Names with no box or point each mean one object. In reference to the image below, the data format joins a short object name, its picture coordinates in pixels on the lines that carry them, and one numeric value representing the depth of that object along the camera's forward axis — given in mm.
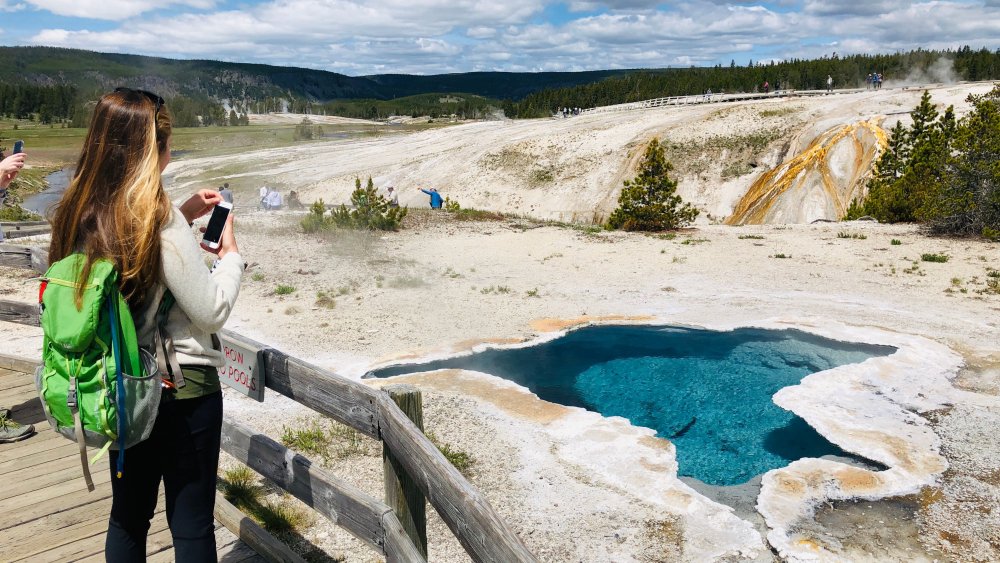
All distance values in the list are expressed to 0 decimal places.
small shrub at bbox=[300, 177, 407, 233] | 19453
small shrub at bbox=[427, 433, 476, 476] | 6555
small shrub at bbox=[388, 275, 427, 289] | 14227
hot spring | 7777
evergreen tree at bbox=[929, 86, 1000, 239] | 17203
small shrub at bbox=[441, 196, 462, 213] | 23656
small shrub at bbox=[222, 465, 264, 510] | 4938
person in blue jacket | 26391
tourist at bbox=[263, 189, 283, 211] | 23234
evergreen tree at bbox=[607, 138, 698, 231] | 21766
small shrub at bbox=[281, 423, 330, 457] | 6688
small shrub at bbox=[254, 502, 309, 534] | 4758
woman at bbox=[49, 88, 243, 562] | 2293
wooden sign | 3508
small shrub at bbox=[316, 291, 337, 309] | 12648
